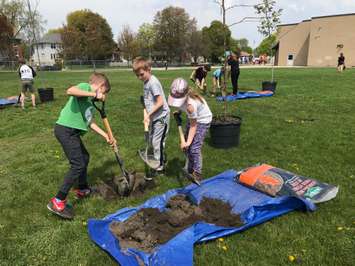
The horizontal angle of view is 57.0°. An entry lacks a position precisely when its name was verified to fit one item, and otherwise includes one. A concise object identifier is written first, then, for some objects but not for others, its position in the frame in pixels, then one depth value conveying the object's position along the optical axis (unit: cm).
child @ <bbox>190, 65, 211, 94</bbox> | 1436
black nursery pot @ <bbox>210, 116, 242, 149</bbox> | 628
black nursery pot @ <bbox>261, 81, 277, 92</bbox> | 1384
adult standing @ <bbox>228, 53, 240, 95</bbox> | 1353
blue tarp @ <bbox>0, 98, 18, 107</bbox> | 1291
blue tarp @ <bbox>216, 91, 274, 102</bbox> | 1257
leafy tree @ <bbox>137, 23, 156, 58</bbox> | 7124
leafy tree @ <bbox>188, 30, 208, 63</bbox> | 6738
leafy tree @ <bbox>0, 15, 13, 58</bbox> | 5784
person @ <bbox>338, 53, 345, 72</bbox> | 3000
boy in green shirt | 406
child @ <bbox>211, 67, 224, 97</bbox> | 1441
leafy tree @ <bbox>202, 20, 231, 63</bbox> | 6975
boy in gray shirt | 472
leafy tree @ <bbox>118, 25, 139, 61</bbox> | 6900
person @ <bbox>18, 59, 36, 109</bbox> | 1188
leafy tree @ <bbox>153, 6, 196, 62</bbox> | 6819
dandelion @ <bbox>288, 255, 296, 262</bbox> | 322
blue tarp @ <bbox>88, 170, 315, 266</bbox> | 310
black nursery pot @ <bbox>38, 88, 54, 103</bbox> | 1362
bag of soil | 420
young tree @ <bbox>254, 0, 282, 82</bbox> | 810
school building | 4750
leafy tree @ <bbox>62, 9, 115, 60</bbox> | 6462
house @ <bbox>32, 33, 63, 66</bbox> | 9269
